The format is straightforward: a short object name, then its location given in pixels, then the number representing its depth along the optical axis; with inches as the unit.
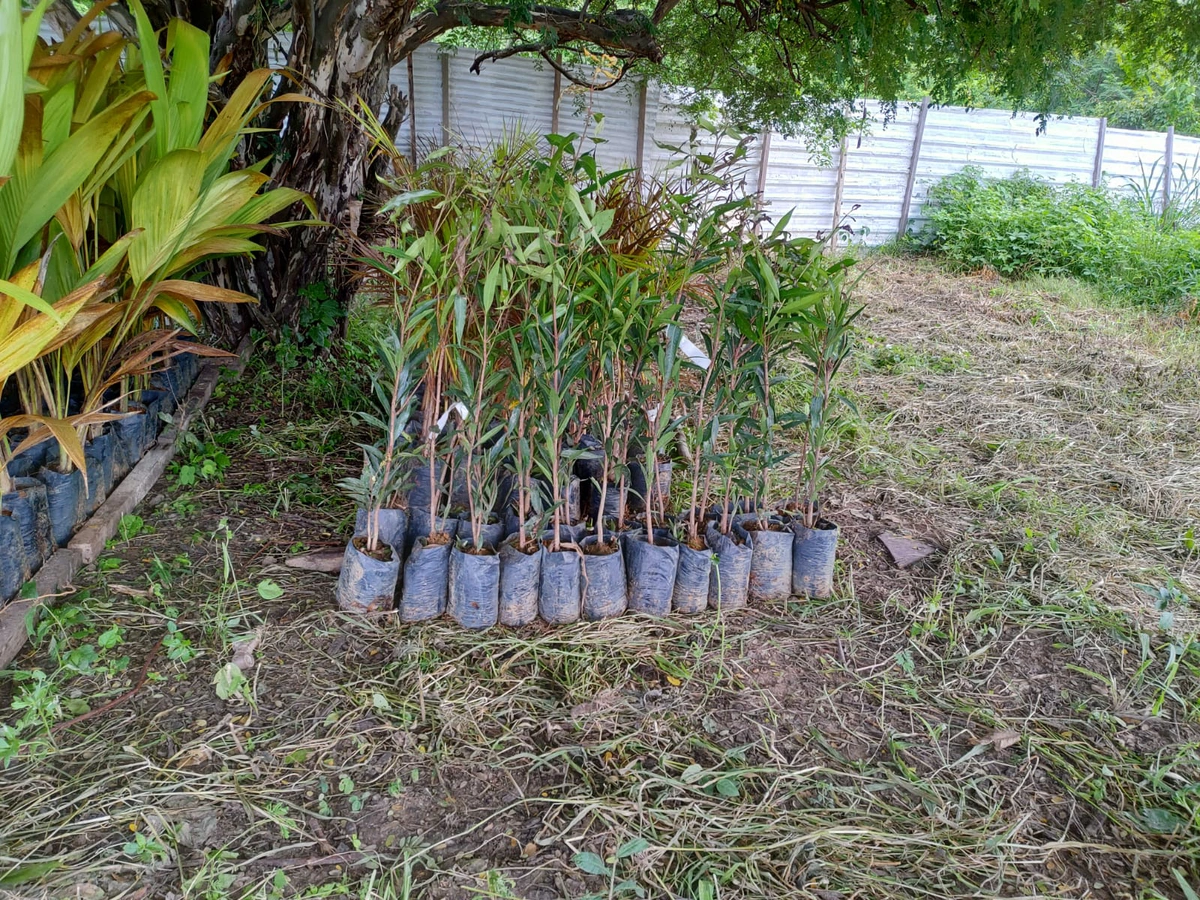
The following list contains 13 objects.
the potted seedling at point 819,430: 69.4
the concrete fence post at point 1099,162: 319.3
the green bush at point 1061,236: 224.4
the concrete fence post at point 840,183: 284.1
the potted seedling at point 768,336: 65.5
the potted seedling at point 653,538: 67.1
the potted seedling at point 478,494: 63.7
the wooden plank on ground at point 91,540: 57.2
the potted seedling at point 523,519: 64.5
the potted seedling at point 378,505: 64.2
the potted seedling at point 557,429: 63.1
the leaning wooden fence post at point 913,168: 295.6
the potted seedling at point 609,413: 64.2
